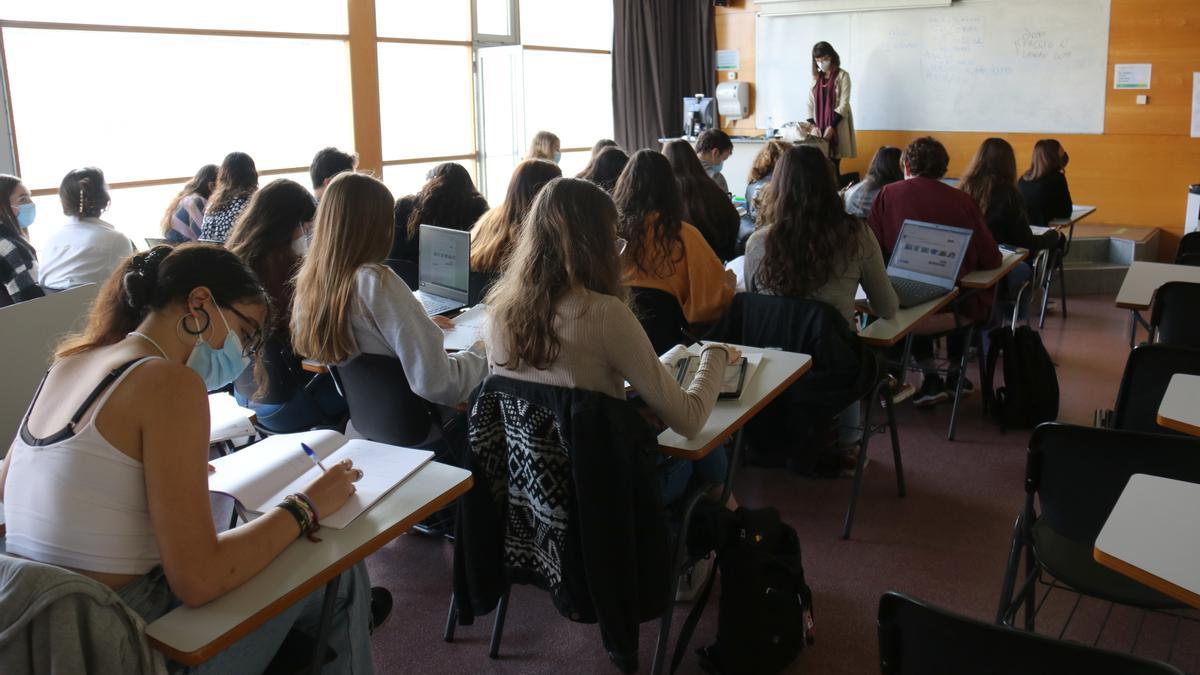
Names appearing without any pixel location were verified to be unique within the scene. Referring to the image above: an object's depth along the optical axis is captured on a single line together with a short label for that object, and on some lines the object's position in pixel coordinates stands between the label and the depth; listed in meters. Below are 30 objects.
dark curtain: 8.77
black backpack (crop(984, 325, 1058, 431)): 3.96
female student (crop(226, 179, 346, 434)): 3.00
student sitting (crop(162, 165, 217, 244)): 4.67
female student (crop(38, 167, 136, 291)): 4.17
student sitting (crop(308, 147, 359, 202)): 4.48
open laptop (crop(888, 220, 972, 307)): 3.54
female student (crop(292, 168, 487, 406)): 2.52
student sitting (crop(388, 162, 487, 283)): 4.10
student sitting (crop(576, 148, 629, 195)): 4.43
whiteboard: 7.40
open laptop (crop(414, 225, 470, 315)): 3.57
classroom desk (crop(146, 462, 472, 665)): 1.40
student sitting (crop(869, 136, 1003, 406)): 3.96
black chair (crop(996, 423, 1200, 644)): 1.85
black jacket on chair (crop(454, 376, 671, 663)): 1.94
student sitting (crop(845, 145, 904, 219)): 5.07
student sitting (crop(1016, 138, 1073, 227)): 5.57
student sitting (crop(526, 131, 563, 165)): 5.68
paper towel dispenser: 9.03
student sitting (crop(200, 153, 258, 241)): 4.22
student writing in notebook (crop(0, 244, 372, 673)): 1.41
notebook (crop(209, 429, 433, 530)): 1.79
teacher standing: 8.03
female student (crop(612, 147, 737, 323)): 3.18
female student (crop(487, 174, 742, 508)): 2.01
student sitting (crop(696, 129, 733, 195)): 5.89
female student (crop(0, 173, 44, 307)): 4.06
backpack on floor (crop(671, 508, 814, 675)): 2.29
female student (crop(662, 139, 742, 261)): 4.43
